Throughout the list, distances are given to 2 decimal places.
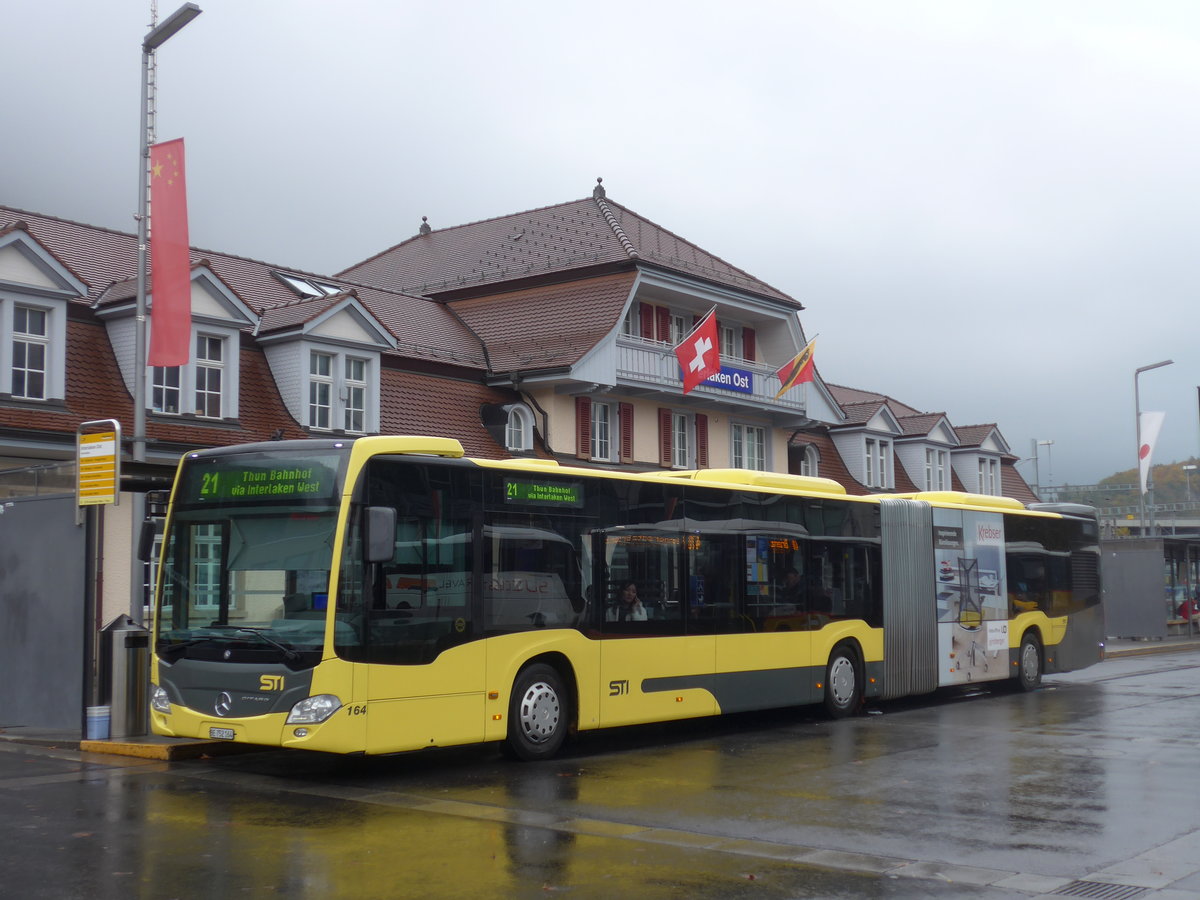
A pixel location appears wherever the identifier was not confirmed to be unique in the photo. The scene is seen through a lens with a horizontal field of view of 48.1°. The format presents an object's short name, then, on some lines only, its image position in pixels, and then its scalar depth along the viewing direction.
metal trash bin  14.98
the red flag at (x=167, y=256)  16.23
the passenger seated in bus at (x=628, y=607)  14.34
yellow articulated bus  11.58
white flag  41.25
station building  17.06
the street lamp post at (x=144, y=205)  15.39
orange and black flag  34.50
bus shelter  39.16
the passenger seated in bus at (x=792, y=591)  17.03
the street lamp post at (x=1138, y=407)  42.25
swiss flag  31.73
